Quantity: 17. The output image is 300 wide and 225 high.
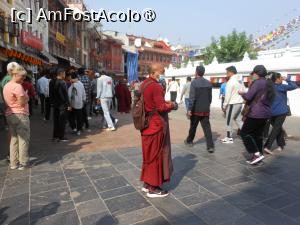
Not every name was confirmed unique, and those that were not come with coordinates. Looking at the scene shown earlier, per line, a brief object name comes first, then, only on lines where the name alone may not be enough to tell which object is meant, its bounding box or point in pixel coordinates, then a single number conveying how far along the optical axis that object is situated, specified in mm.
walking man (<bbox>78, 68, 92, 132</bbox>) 8866
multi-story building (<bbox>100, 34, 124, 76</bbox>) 54178
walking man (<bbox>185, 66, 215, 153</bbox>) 6207
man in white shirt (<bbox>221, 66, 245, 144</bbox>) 6816
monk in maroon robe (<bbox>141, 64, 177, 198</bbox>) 3713
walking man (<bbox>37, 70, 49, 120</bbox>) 11938
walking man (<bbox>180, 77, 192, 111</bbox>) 11748
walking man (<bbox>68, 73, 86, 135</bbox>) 7887
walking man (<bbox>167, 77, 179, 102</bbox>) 16844
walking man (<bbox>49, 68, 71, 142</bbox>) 7047
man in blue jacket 6145
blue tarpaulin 54762
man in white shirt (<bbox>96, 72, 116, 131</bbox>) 8742
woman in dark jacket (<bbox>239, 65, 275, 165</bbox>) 5078
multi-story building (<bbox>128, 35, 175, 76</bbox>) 72562
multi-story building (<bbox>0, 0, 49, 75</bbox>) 13525
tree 38562
